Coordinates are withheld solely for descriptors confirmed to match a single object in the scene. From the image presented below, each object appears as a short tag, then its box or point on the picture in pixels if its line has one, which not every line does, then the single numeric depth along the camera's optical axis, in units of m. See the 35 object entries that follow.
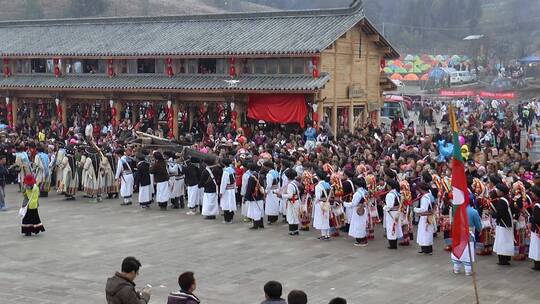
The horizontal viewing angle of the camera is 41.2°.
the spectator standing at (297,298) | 7.10
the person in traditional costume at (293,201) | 17.11
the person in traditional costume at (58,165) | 22.48
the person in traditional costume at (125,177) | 21.01
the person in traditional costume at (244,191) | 18.25
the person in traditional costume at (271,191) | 18.25
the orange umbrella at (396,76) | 75.73
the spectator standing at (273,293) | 7.49
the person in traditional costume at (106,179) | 21.67
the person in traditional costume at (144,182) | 20.39
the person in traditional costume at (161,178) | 20.23
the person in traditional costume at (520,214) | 14.12
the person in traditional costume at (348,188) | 16.42
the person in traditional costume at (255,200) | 17.78
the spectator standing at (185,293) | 7.76
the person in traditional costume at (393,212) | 15.52
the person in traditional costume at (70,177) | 22.08
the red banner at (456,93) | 61.08
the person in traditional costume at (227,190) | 18.47
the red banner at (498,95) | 59.99
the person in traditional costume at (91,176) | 21.59
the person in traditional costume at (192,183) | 19.70
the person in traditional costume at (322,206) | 16.47
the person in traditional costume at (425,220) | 14.97
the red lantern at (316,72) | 27.86
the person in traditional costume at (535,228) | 13.45
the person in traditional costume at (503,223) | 13.87
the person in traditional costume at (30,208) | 16.48
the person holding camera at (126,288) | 7.72
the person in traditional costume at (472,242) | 13.24
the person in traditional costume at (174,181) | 20.58
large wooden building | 28.69
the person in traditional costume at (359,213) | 15.88
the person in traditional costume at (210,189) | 18.80
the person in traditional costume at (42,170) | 21.83
